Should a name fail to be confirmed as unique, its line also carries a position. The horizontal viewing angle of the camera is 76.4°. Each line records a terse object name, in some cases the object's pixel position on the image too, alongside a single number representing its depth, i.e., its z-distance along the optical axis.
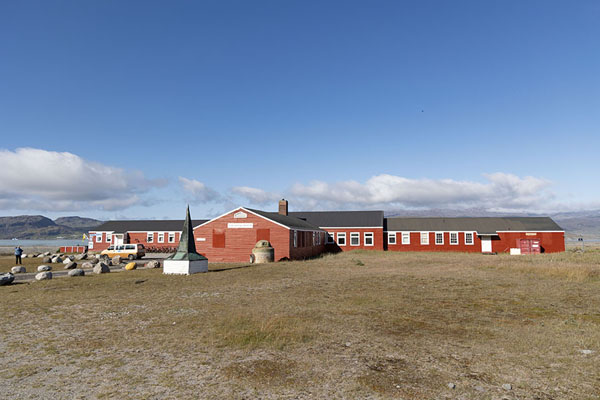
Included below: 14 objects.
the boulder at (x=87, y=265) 30.79
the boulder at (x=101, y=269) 27.13
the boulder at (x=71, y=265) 31.13
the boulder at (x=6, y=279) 21.26
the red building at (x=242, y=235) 38.03
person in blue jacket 35.78
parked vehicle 41.10
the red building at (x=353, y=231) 51.97
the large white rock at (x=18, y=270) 27.92
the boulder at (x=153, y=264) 31.74
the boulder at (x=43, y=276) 23.03
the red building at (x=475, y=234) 48.03
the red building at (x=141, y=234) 58.59
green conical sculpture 26.30
